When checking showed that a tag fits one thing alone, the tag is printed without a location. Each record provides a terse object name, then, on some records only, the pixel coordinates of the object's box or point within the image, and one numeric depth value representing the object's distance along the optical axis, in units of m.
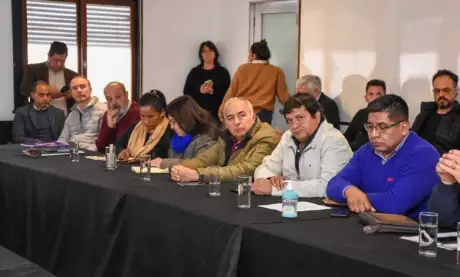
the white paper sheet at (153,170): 3.92
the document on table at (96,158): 4.57
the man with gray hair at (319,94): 5.87
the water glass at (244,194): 2.84
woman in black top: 7.41
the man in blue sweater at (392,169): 2.71
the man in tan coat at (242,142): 3.72
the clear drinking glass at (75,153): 4.45
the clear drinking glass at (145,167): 3.65
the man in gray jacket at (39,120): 6.26
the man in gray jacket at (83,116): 5.66
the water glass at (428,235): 2.06
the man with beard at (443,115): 4.76
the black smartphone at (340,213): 2.64
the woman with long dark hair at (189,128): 4.06
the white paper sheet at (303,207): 2.81
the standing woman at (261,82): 6.54
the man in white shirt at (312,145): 3.31
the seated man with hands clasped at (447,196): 2.42
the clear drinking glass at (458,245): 1.99
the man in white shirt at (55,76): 7.08
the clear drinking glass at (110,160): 4.02
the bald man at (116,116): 5.17
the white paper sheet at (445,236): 2.16
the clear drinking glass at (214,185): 3.14
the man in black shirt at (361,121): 5.46
